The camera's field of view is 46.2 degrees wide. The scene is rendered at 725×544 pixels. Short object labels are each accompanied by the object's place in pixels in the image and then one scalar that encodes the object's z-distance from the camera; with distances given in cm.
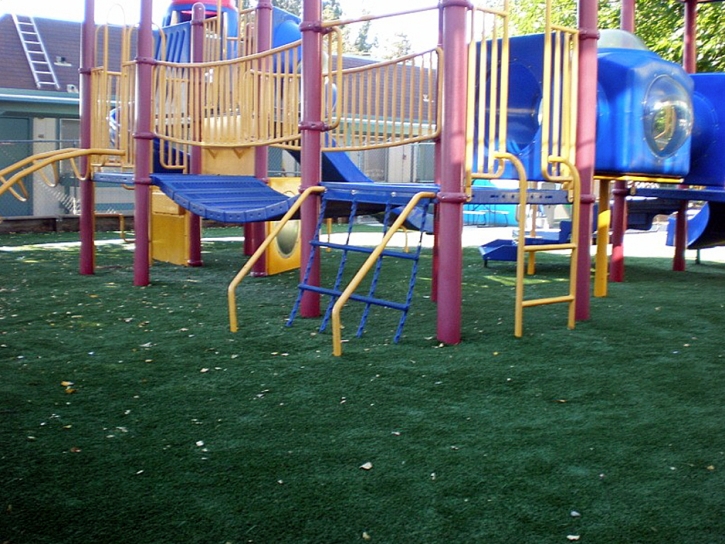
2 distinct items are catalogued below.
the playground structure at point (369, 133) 595
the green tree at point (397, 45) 6750
